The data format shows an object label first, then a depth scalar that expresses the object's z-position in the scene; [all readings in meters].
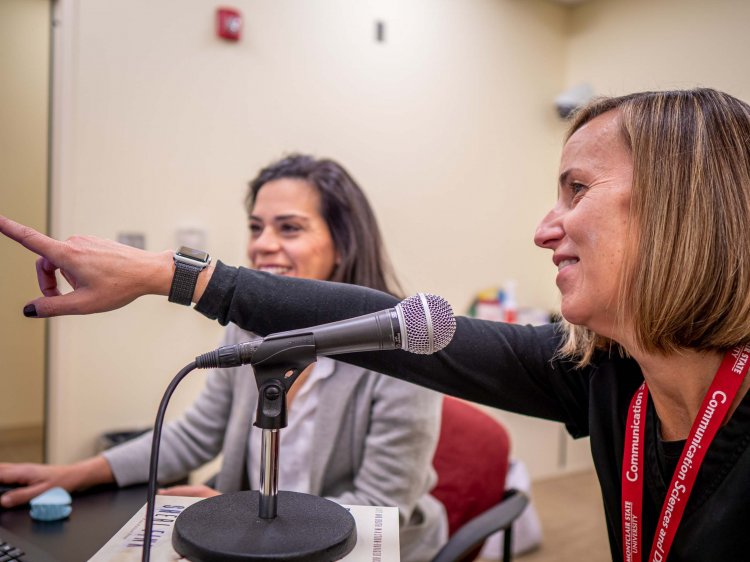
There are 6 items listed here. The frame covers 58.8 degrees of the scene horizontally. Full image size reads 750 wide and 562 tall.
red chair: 1.65
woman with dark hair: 1.37
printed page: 0.68
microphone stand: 0.65
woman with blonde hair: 0.85
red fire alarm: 2.60
